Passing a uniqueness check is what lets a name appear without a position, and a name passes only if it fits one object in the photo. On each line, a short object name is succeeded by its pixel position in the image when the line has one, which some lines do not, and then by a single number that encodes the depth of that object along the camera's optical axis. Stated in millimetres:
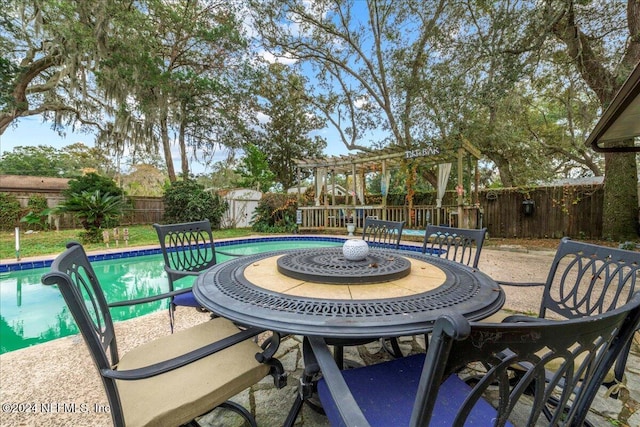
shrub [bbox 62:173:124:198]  8016
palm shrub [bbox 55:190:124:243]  6715
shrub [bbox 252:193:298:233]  10586
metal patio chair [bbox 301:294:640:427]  517
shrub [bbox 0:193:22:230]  9961
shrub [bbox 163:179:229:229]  10453
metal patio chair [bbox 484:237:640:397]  1202
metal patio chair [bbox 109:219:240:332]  2039
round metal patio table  987
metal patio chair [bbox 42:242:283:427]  930
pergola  7359
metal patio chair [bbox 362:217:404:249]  2820
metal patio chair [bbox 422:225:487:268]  2256
